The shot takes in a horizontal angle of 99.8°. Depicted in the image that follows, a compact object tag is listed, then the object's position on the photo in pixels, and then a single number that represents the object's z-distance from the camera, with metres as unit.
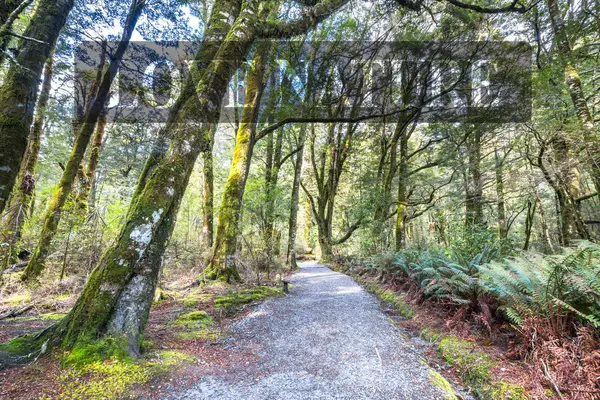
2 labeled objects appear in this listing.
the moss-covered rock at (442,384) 2.32
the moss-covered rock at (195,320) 3.96
